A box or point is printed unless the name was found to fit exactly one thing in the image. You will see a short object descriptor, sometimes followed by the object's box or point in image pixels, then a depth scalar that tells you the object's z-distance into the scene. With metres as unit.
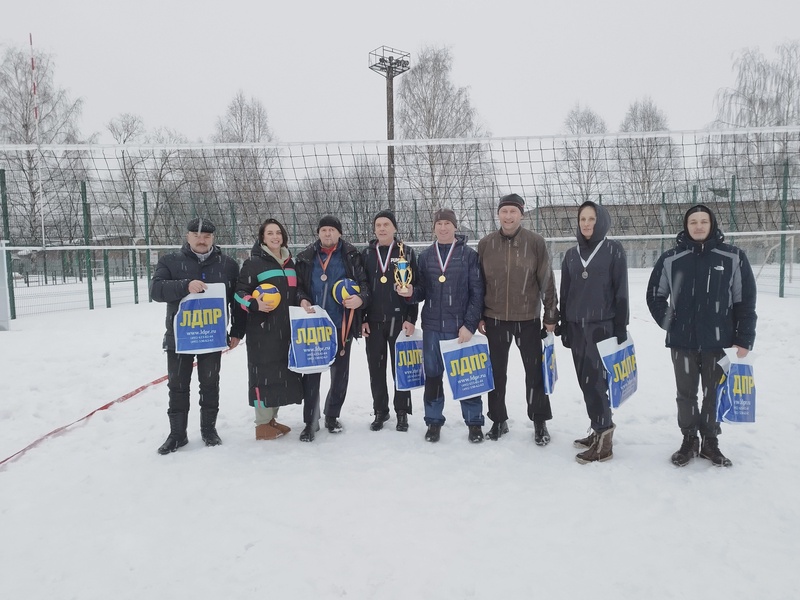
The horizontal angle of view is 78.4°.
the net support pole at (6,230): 8.83
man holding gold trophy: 4.27
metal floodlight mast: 22.89
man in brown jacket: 3.97
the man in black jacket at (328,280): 4.20
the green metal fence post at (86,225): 10.44
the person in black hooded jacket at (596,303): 3.71
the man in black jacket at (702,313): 3.49
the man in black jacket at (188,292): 3.91
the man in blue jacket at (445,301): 4.09
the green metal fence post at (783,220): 9.07
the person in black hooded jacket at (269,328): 4.10
